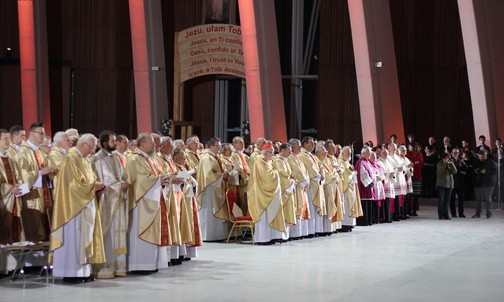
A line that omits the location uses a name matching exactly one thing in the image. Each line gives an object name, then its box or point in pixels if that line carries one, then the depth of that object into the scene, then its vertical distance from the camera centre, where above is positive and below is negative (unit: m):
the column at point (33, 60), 25.19 +5.54
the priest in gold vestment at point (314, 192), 18.75 +1.21
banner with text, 26.23 +5.72
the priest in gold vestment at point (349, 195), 20.16 +1.19
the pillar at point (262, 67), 24.06 +4.74
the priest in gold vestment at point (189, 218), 13.99 +0.66
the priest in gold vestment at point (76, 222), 11.78 +0.60
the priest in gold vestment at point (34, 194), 12.62 +1.05
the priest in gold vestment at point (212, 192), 17.41 +1.25
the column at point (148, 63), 24.77 +5.17
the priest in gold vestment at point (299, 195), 18.05 +1.13
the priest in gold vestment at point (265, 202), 17.00 +0.98
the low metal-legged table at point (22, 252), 11.48 +0.29
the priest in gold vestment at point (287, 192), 17.44 +1.15
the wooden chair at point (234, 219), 17.02 +0.72
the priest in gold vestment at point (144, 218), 12.95 +0.65
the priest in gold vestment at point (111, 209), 12.55 +0.78
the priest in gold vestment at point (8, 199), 12.25 +0.98
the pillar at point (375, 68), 26.91 +5.06
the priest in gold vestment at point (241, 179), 17.81 +1.48
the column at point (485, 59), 27.34 +5.18
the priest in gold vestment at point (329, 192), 19.22 +1.23
